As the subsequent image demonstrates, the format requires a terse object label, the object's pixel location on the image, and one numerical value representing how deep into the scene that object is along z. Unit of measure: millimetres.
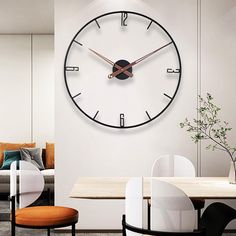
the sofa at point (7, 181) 6223
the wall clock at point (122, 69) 4293
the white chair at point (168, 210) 2189
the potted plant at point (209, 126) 4270
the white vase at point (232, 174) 3102
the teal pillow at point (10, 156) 6672
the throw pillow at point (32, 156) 6609
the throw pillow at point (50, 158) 6891
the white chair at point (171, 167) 3812
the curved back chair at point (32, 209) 2863
